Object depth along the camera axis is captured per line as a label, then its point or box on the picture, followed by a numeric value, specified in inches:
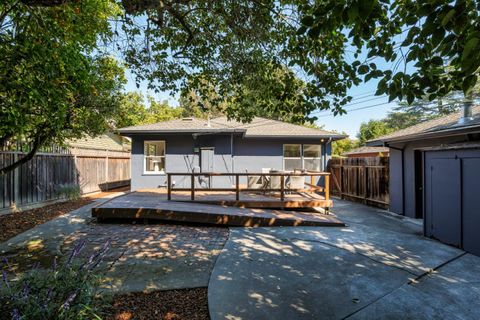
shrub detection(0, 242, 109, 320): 81.3
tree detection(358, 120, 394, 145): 961.4
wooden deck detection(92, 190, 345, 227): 257.3
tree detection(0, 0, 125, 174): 174.1
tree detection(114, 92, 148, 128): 401.5
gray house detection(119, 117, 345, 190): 476.7
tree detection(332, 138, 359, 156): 1039.6
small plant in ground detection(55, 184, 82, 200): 388.2
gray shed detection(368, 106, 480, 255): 195.5
